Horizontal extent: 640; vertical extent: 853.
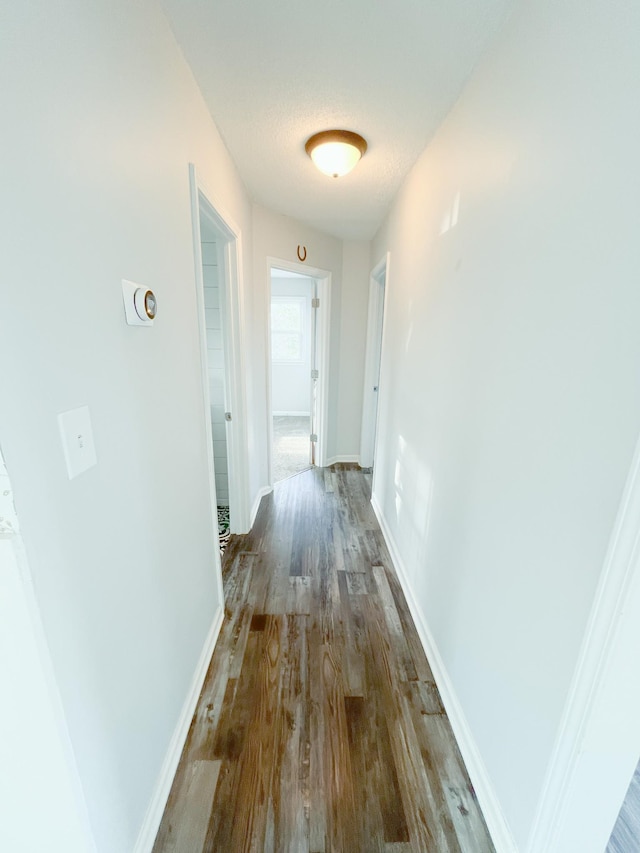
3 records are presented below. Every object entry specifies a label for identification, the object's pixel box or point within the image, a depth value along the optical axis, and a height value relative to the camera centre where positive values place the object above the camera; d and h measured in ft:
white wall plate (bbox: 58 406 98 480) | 2.17 -0.70
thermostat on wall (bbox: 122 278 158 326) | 2.85 +0.24
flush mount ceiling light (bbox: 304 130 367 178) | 5.14 +2.80
